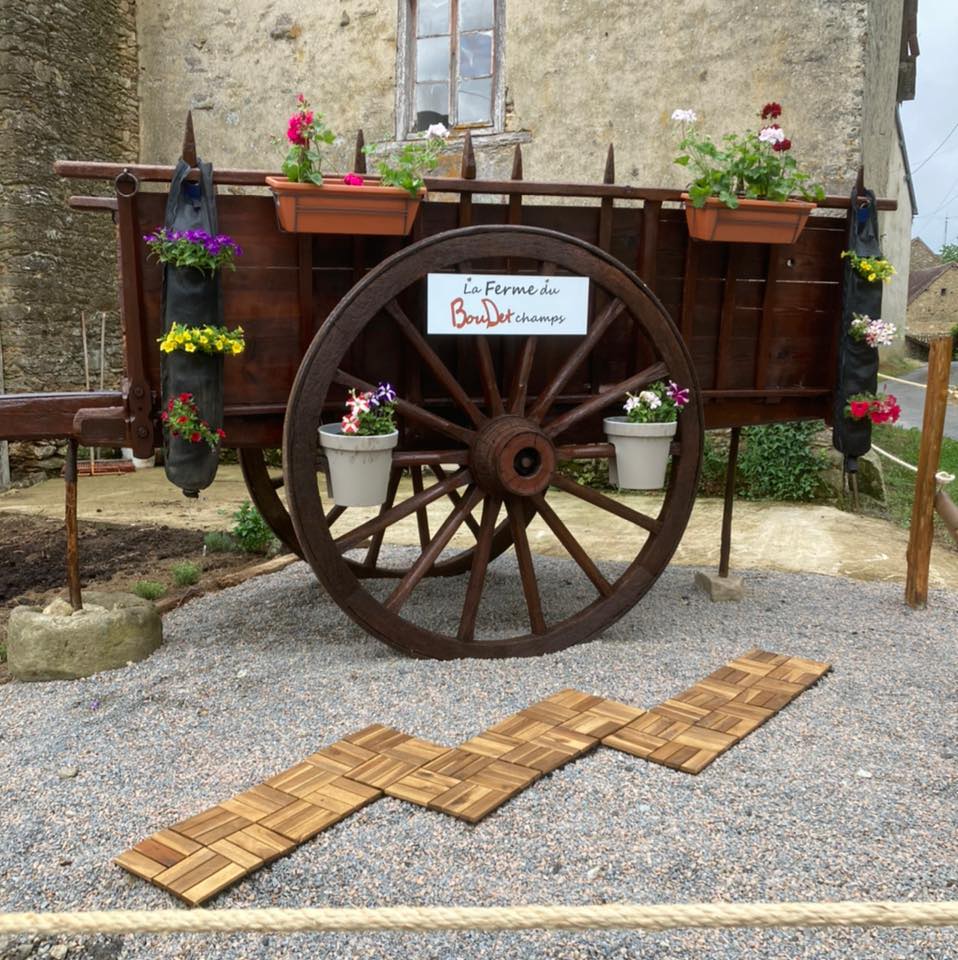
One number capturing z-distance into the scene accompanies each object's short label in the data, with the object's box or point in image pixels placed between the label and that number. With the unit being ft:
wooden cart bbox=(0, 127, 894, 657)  11.39
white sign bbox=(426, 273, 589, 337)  11.84
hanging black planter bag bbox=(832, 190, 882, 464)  14.03
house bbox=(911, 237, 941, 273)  168.25
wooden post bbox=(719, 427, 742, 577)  15.91
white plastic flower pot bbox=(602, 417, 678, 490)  12.76
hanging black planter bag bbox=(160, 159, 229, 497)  10.89
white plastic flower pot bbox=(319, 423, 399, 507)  11.48
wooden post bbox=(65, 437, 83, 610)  11.93
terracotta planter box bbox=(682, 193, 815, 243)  12.95
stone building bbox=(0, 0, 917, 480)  24.29
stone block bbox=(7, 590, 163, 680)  11.90
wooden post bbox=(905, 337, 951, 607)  15.06
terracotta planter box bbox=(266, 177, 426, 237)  11.11
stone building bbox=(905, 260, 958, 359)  128.57
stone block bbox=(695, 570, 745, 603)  15.84
